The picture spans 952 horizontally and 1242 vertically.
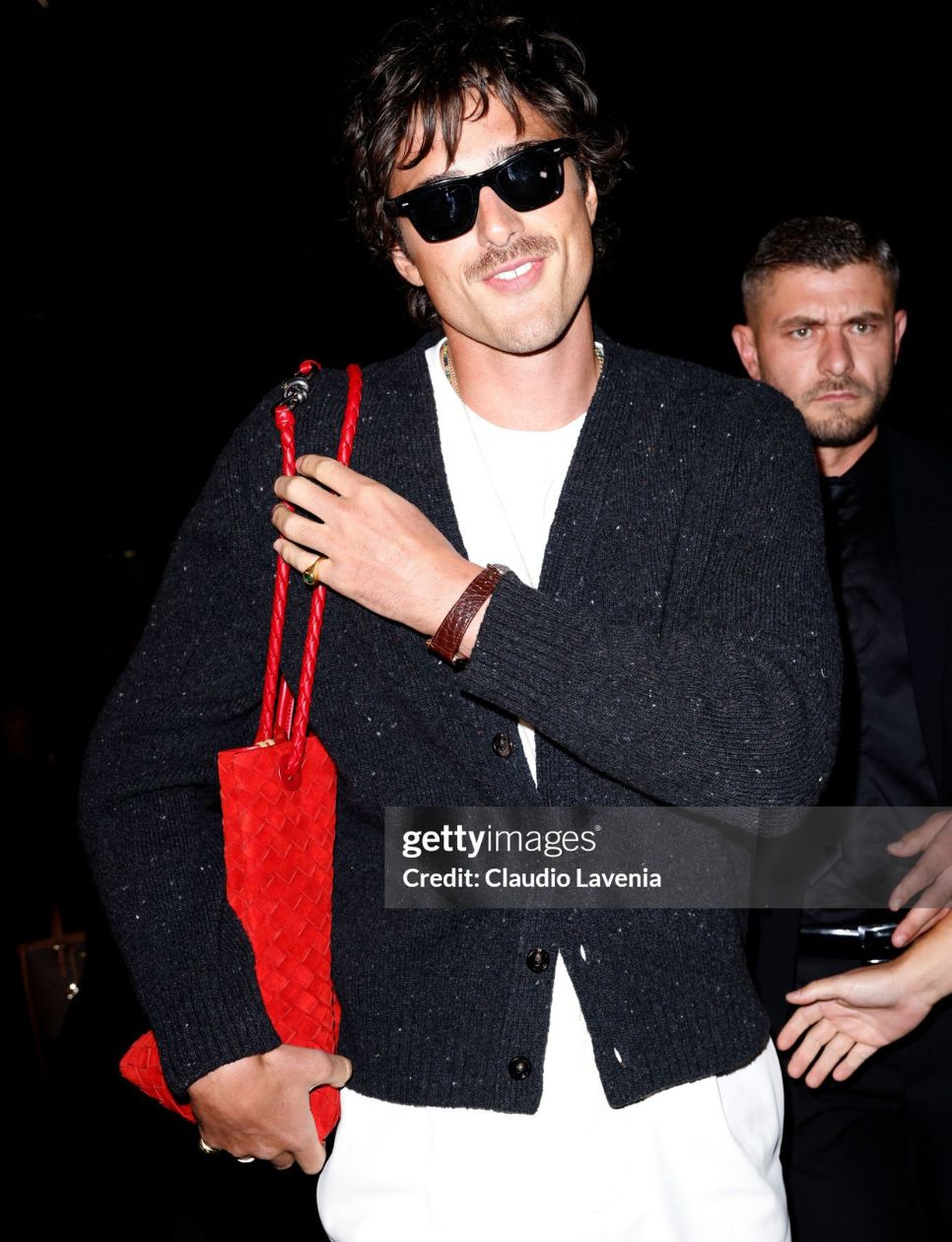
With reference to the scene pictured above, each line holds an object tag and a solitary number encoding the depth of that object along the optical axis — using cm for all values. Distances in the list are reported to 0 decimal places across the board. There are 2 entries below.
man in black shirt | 275
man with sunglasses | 145
